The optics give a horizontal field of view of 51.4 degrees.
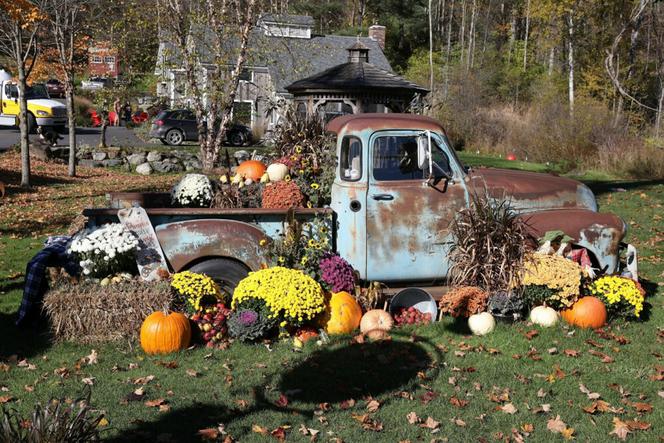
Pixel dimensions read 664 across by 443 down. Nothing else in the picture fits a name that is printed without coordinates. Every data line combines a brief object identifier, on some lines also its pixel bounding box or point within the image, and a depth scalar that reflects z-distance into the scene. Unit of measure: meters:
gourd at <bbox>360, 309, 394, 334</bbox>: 6.25
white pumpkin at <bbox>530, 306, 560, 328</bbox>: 6.50
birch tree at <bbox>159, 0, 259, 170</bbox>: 15.11
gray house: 15.88
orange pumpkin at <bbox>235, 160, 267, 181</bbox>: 7.74
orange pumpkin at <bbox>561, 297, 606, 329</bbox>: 6.49
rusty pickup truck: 6.48
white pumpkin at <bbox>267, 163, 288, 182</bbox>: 7.46
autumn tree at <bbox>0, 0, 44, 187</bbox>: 12.81
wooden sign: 6.32
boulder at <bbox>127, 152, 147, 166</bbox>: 21.20
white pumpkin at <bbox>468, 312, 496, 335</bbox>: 6.34
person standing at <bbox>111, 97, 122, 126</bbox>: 37.23
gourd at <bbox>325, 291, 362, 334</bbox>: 6.23
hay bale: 5.97
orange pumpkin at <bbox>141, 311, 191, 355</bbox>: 5.74
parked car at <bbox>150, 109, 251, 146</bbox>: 29.95
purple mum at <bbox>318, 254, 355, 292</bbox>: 6.53
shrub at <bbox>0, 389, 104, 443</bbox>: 3.35
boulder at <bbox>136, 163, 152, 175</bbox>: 19.94
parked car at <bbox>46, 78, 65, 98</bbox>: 47.81
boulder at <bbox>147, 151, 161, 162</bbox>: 21.36
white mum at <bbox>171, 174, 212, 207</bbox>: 7.42
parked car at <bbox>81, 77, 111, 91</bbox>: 48.08
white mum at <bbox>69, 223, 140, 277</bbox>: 6.13
